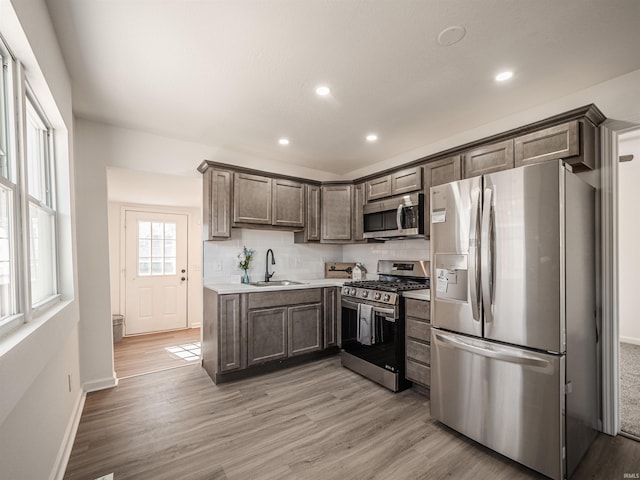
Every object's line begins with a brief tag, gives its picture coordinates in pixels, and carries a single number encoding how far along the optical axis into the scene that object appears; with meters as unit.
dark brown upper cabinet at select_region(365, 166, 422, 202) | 3.29
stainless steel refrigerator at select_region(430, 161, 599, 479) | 1.77
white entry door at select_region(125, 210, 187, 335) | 4.98
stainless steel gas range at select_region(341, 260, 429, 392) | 2.90
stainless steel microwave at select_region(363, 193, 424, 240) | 3.24
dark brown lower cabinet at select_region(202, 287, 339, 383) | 3.09
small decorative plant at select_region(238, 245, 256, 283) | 3.81
